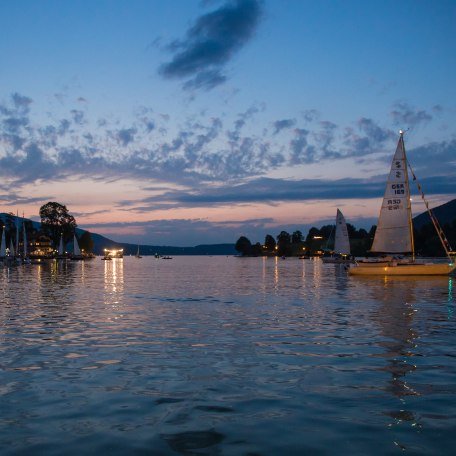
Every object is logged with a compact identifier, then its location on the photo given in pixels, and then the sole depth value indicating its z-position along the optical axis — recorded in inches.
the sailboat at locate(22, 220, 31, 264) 6437.0
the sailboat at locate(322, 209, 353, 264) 5423.2
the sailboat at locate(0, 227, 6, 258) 6624.0
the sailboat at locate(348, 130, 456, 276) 2691.9
